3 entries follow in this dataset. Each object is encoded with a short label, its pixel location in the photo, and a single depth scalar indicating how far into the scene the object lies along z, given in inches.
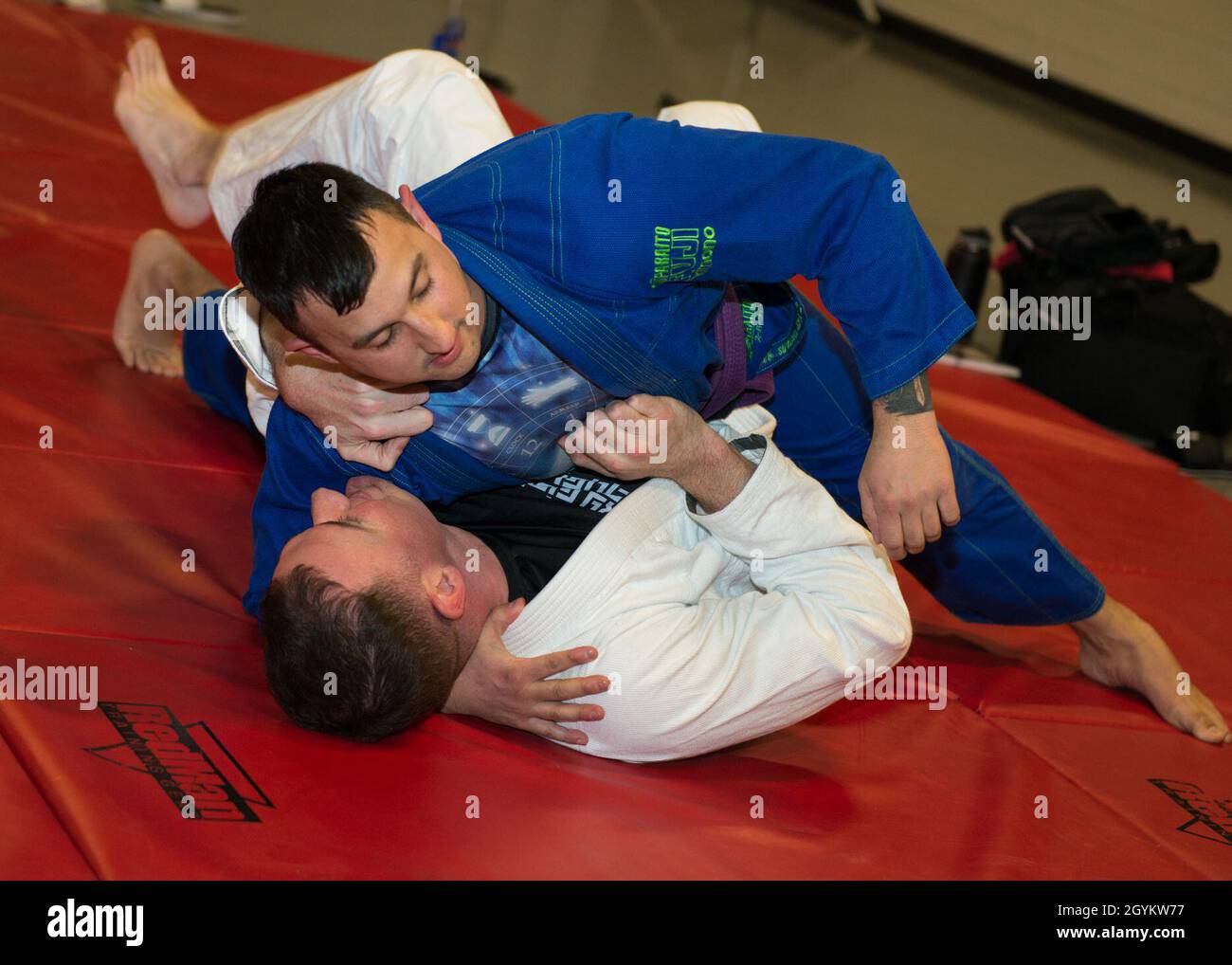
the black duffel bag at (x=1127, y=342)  170.7
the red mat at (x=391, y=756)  60.4
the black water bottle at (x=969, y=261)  186.9
